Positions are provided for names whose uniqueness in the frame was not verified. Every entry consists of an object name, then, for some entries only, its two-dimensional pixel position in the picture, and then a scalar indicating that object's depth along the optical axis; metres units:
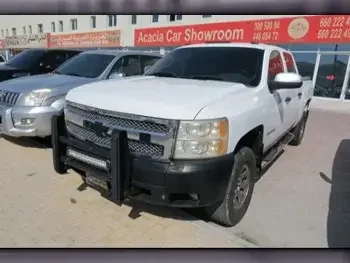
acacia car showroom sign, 12.74
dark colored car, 7.15
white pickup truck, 2.53
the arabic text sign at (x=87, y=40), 23.91
